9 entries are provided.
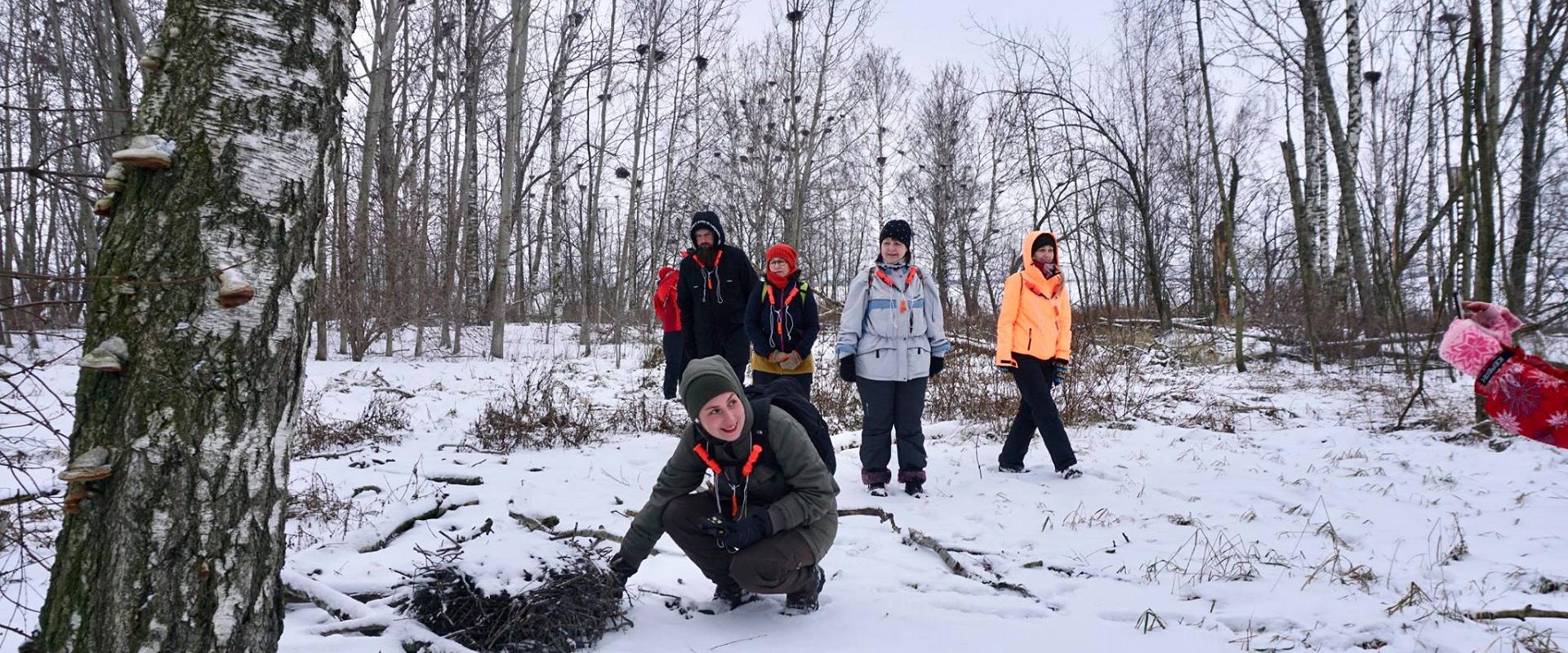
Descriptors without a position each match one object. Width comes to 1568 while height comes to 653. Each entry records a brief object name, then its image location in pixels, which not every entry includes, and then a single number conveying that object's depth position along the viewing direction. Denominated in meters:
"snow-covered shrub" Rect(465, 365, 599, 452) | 6.23
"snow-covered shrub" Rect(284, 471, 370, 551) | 3.73
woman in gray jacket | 4.81
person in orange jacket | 5.11
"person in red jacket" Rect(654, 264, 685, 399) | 5.95
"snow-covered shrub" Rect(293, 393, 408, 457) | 5.84
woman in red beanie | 5.16
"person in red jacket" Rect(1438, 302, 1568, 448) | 2.90
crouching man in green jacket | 2.71
